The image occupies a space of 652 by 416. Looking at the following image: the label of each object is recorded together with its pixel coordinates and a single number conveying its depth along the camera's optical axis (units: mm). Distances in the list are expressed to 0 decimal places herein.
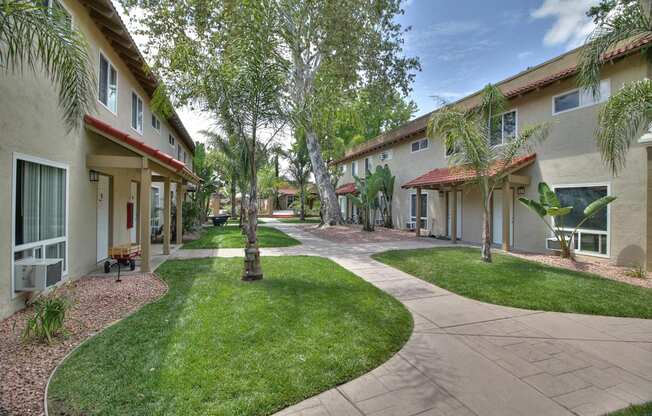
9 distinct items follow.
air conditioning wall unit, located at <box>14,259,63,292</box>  5652
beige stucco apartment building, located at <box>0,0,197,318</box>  5504
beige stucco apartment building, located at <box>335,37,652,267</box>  9883
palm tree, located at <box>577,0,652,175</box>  6105
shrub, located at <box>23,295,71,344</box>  4590
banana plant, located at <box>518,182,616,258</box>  10578
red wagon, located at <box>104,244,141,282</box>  8844
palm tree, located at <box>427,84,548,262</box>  10289
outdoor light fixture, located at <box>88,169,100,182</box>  8734
